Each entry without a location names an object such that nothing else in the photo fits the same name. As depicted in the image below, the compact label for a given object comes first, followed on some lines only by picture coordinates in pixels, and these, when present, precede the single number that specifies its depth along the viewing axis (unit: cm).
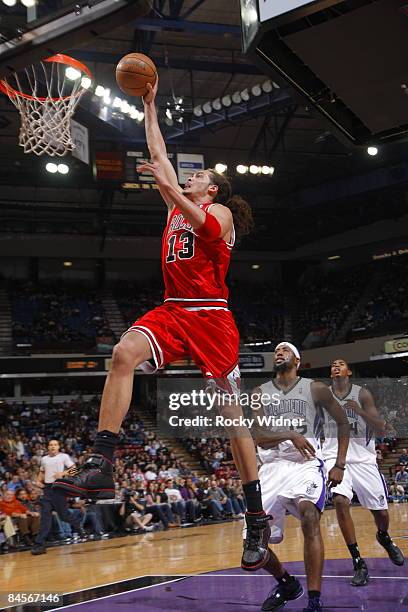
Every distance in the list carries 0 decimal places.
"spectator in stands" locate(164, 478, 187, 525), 1453
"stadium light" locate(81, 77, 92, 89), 927
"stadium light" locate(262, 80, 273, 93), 1593
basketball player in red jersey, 377
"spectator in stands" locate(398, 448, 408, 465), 1945
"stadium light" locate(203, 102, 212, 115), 1664
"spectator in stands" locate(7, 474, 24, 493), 1224
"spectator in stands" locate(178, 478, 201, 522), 1493
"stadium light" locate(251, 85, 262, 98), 1603
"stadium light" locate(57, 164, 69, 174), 1923
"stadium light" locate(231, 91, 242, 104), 1631
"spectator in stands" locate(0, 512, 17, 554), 1110
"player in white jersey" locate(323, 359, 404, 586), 682
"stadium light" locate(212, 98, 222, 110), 1659
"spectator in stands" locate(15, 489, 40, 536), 1173
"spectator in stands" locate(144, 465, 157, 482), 1551
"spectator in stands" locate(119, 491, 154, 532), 1334
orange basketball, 434
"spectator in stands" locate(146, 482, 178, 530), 1409
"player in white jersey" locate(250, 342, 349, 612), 565
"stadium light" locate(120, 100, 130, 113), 1596
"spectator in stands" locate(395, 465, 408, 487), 1933
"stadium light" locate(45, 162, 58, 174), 1919
